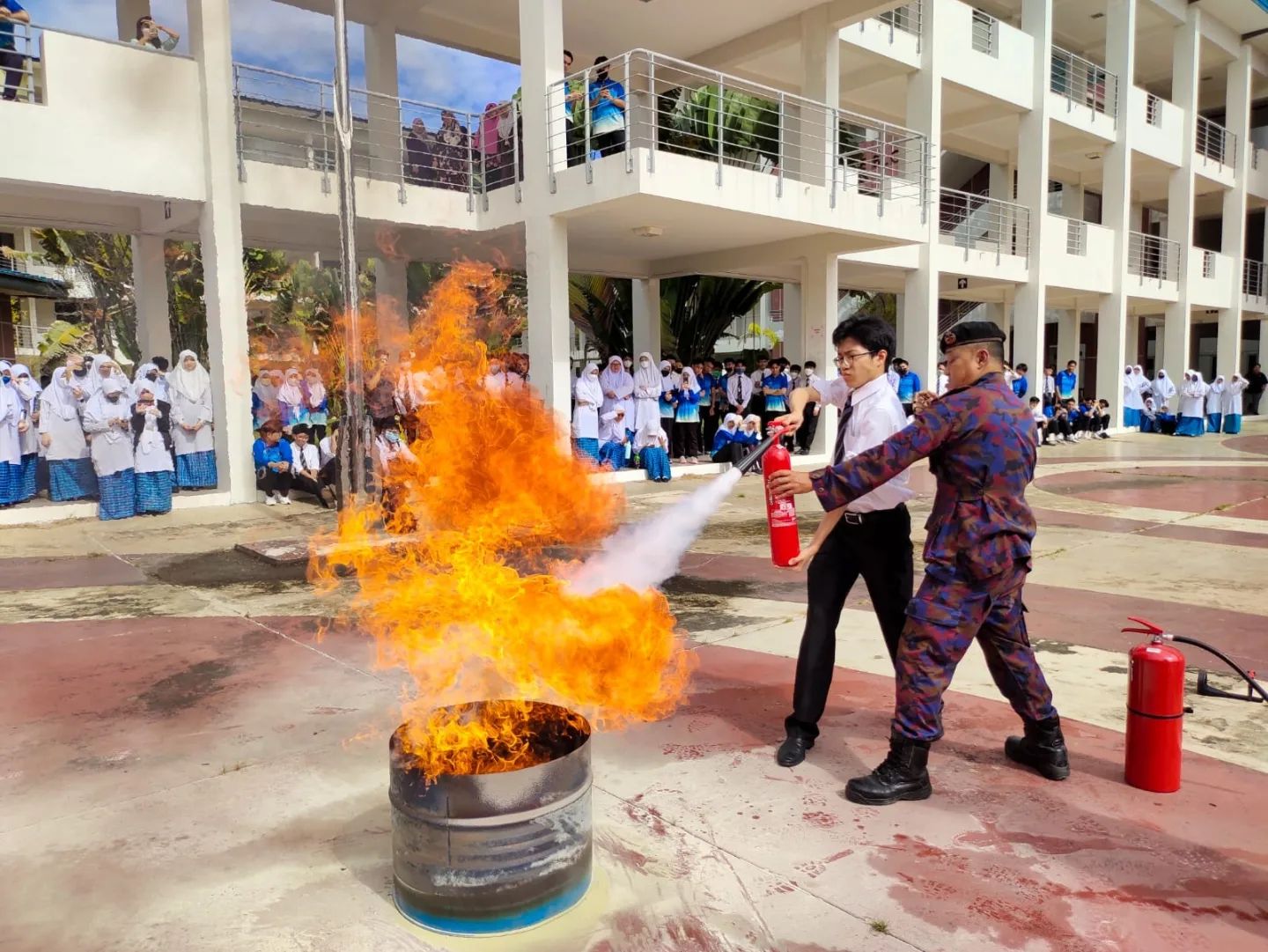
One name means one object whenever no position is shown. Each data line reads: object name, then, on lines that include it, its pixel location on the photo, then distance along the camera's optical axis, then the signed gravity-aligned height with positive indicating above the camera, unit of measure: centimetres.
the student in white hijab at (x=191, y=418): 1203 -2
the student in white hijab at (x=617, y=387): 1445 +33
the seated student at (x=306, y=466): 1190 -66
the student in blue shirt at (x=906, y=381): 1701 +40
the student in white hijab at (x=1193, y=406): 2317 -21
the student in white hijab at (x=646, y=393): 1447 +24
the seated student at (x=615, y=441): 1429 -50
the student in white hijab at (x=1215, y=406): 2453 -23
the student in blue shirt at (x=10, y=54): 1005 +409
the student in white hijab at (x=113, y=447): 1060 -33
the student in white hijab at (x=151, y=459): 1090 -49
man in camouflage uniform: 331 -42
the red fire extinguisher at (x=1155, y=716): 343 -116
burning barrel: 255 -120
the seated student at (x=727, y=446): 1509 -65
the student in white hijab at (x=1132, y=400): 2420 -2
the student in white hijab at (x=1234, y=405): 2444 -21
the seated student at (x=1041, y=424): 1983 -51
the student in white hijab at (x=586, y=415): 1390 -8
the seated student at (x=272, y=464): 1190 -63
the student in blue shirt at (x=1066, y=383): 2228 +40
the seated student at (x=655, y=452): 1416 -67
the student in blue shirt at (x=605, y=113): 1134 +368
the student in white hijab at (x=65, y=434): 1086 -18
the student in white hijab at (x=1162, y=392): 2416 +16
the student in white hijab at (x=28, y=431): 1131 -13
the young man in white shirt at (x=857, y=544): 371 -56
